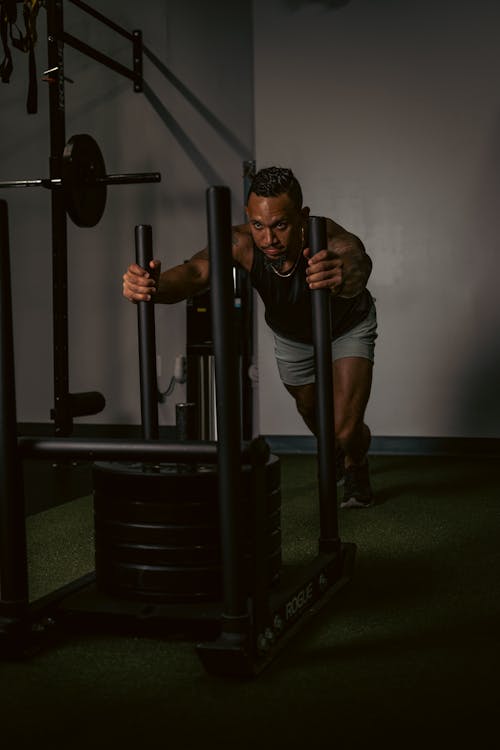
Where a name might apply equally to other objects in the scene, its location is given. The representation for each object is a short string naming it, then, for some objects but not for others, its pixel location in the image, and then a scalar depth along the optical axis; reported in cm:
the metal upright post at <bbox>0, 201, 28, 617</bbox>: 156
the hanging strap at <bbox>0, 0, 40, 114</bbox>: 361
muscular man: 230
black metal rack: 377
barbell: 366
